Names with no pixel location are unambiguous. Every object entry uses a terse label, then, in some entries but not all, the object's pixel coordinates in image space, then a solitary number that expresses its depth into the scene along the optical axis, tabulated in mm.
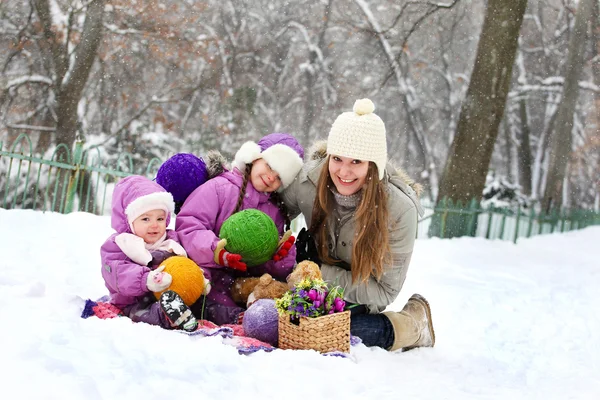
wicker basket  3381
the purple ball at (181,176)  4199
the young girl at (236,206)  3934
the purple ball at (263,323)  3605
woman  3834
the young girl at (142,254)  3506
